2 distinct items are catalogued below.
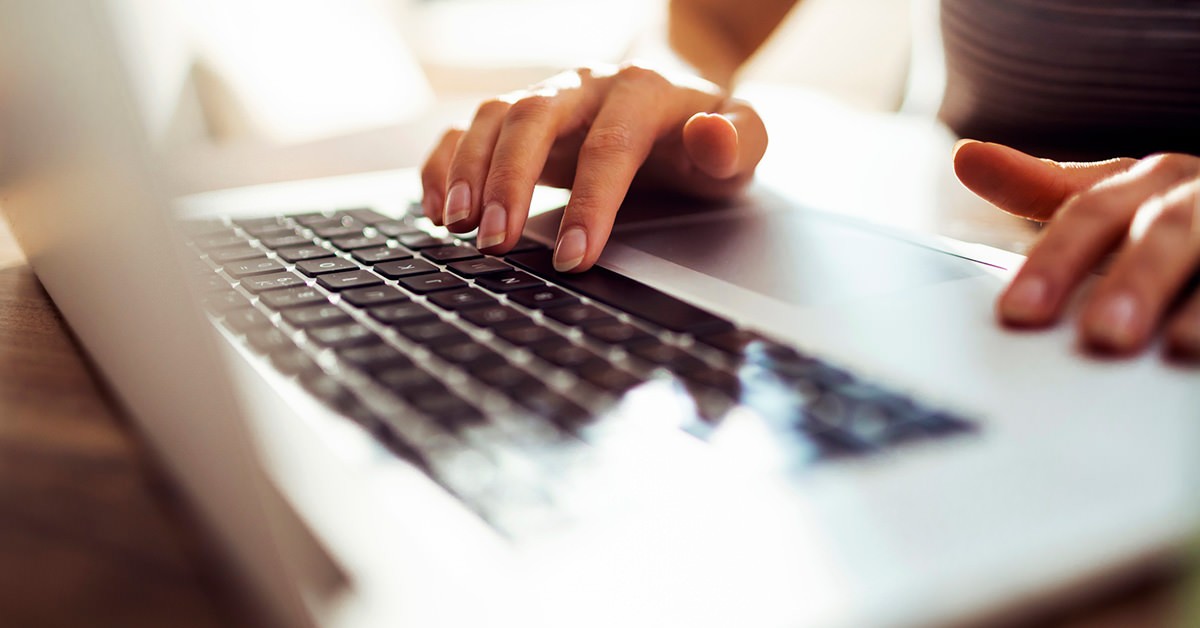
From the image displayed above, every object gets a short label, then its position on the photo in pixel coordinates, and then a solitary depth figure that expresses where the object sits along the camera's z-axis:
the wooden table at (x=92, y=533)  0.19
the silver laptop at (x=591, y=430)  0.21
